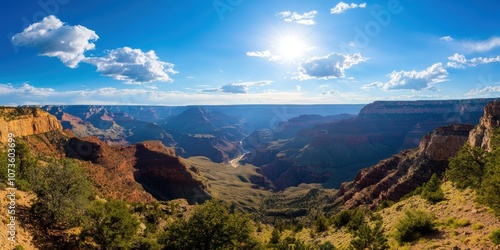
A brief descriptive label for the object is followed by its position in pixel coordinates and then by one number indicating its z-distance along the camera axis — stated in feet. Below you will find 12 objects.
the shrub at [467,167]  118.32
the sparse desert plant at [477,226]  73.97
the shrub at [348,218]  138.91
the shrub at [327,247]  99.97
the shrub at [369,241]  87.45
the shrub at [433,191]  123.85
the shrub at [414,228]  83.87
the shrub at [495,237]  60.54
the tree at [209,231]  97.25
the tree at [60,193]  101.71
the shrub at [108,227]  99.81
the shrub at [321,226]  168.55
